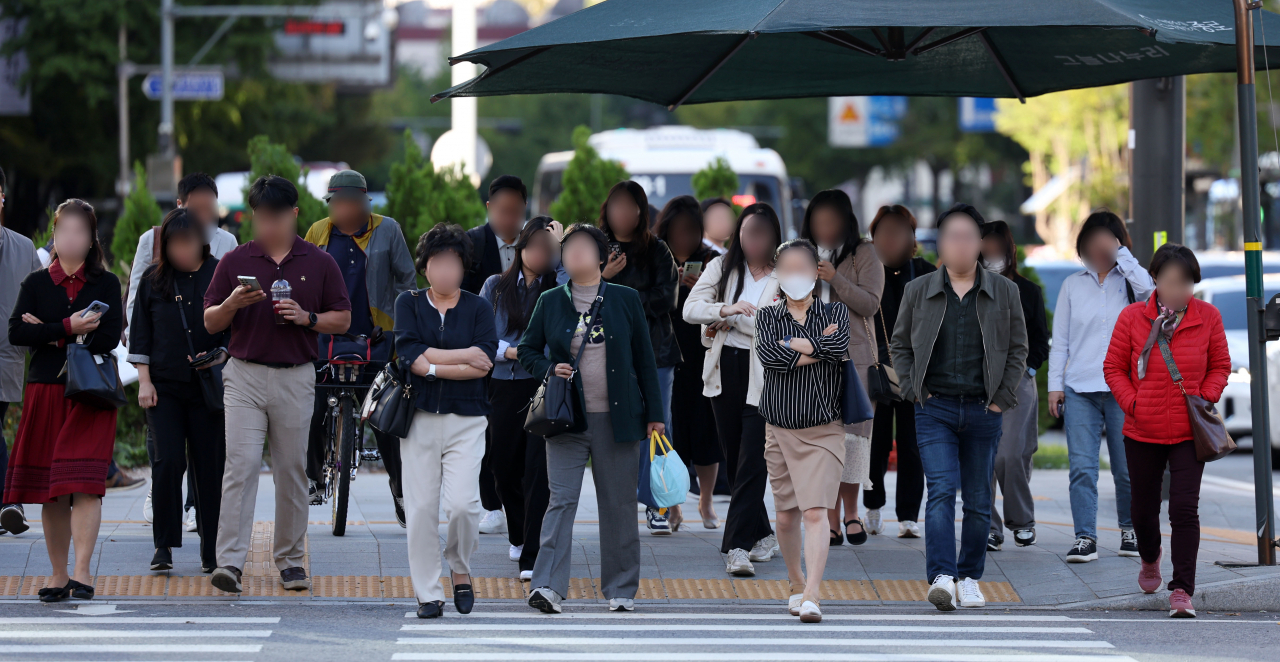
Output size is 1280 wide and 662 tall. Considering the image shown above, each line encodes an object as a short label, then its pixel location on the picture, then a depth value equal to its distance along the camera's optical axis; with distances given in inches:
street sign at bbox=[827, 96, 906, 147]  3435.3
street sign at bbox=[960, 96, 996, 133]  3572.8
